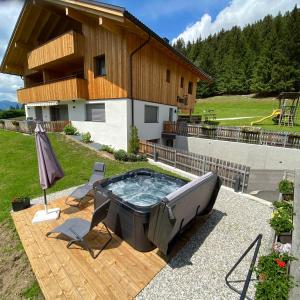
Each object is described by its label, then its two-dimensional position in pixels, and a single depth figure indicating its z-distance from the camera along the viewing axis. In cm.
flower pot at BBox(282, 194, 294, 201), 647
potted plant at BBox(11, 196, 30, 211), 578
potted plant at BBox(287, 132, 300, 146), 1195
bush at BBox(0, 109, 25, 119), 3256
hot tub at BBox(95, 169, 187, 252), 412
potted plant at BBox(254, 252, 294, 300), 263
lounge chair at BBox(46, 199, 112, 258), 402
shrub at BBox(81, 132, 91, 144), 1412
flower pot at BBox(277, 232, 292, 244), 416
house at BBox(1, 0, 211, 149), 1205
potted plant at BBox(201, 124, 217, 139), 1565
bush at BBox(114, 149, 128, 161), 1145
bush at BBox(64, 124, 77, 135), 1531
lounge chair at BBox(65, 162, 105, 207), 618
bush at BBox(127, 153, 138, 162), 1156
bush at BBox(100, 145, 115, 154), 1288
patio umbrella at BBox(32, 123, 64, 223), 496
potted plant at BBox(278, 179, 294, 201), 653
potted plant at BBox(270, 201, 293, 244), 419
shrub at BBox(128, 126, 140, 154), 1253
